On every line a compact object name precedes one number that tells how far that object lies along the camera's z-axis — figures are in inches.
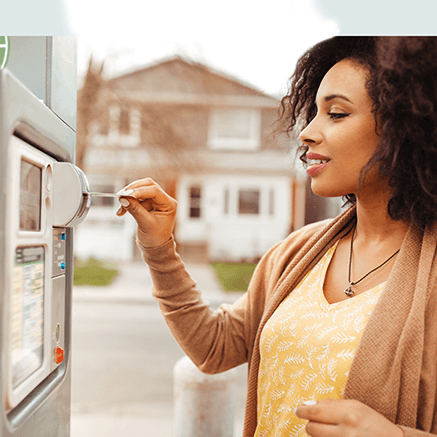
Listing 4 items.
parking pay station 27.8
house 248.3
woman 30.9
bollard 76.0
